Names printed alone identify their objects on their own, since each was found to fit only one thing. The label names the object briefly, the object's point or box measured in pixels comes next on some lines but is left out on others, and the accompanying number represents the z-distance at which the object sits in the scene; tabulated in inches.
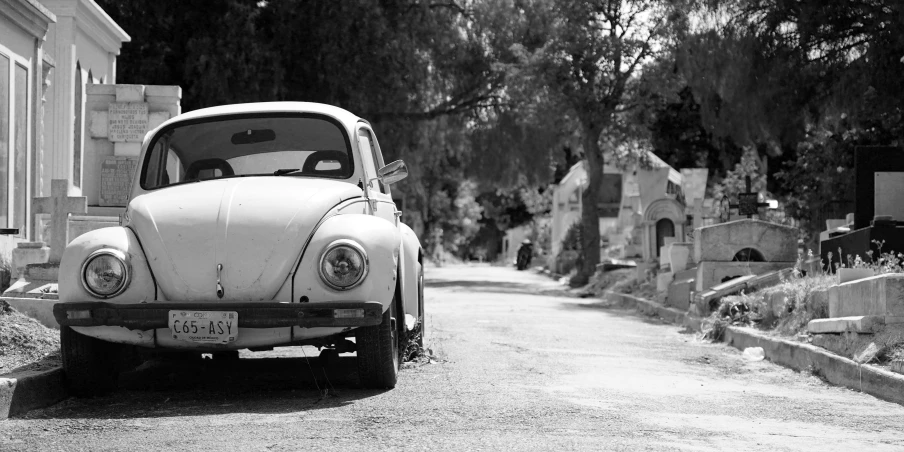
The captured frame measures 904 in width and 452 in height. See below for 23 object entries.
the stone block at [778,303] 478.0
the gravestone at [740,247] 638.5
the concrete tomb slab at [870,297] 337.1
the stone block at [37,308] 357.7
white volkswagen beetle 258.7
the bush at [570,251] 1630.7
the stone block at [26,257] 438.0
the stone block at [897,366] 319.6
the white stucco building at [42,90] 538.3
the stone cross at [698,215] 1044.5
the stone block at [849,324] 344.8
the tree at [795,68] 729.0
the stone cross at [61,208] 426.3
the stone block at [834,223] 758.1
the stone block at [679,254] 763.4
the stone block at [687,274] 725.3
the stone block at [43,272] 398.9
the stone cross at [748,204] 815.1
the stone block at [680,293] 683.4
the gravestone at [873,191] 582.9
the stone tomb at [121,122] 564.1
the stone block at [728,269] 636.1
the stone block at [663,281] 767.7
